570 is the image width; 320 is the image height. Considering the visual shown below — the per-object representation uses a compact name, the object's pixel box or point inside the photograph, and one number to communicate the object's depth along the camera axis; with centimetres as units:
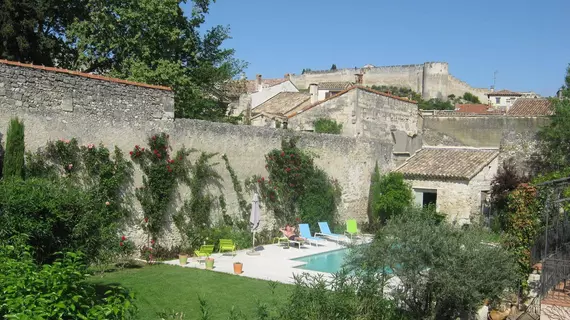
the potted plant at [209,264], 1343
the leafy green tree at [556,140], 2255
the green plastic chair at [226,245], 1523
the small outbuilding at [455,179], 2116
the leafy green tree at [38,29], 2020
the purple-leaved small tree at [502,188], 2083
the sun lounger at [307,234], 1811
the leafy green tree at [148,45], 2102
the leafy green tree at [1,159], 1110
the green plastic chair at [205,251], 1427
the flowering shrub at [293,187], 1812
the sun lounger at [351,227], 2016
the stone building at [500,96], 7359
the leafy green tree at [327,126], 2322
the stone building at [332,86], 4669
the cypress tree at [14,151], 1095
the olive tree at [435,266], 891
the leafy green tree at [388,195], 2156
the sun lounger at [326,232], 1921
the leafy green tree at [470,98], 7653
